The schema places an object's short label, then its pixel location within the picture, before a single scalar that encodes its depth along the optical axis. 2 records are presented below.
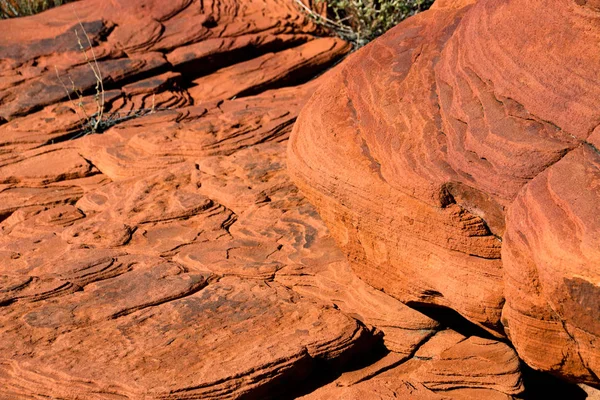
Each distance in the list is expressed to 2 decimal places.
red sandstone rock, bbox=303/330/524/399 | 3.82
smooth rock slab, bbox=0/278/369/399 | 3.55
